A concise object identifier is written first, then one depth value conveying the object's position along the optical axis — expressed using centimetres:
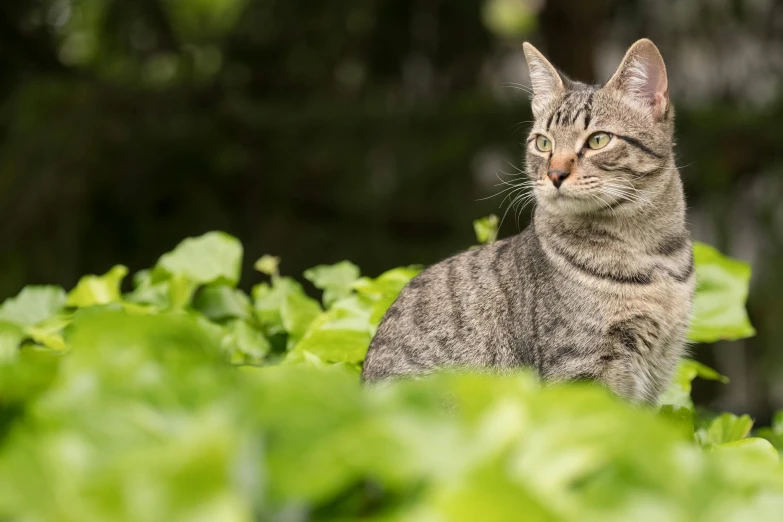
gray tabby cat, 478
